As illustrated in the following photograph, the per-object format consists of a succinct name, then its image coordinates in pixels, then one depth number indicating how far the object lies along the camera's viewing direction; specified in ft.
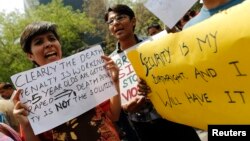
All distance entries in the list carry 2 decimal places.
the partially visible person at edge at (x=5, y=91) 13.39
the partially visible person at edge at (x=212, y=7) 4.76
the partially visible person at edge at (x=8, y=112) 7.93
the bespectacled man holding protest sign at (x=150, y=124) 6.04
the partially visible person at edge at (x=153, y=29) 15.73
